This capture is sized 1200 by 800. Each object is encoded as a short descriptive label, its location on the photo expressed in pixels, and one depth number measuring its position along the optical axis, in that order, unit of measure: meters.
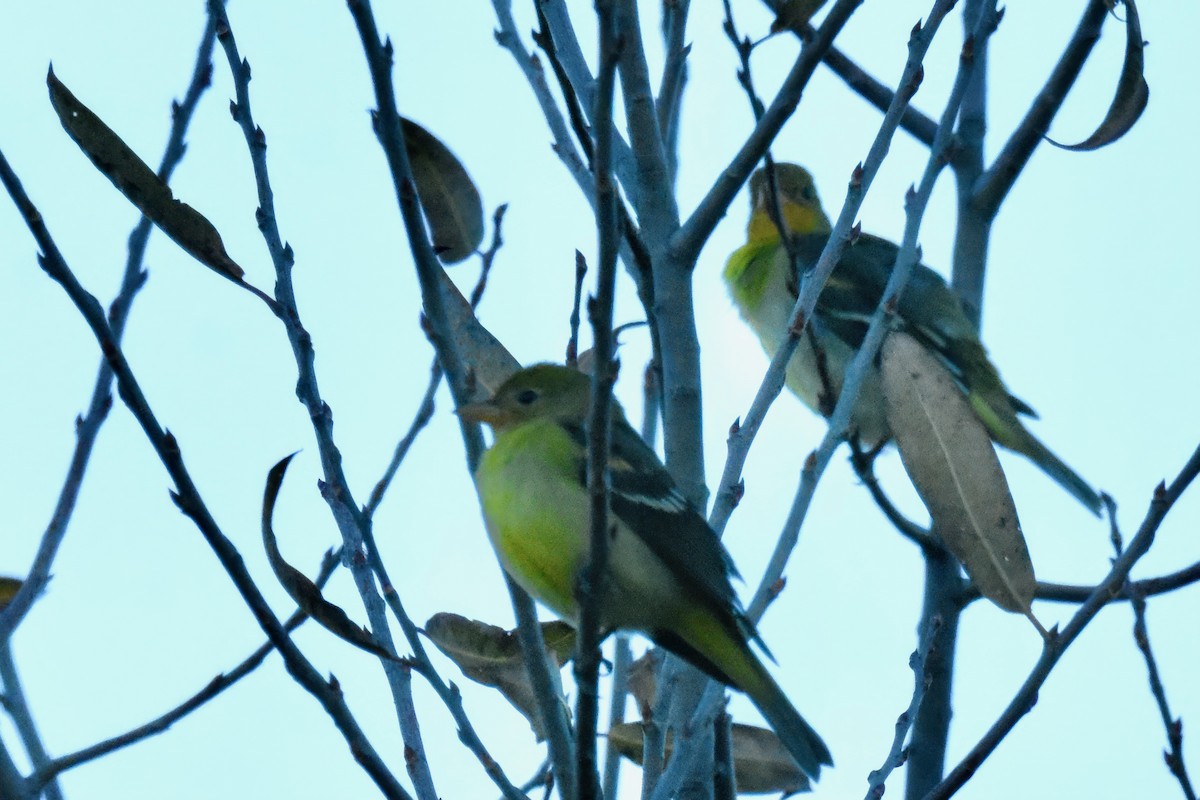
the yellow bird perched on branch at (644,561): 7.05
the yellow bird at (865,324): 12.92
